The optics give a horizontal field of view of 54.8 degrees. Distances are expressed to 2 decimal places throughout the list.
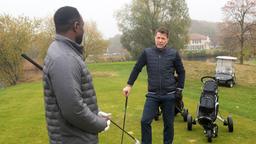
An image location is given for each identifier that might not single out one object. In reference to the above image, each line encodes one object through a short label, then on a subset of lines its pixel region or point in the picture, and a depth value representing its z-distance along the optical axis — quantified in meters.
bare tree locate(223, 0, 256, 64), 26.94
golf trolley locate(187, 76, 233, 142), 5.21
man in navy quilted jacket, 4.43
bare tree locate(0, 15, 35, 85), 21.00
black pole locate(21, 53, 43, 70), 2.72
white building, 97.84
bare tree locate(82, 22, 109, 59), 35.10
